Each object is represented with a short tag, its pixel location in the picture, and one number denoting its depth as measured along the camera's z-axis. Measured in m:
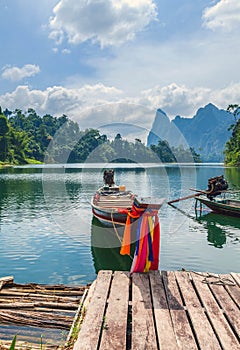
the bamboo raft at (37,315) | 5.04
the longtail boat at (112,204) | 13.59
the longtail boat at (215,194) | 21.38
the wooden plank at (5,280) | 6.41
